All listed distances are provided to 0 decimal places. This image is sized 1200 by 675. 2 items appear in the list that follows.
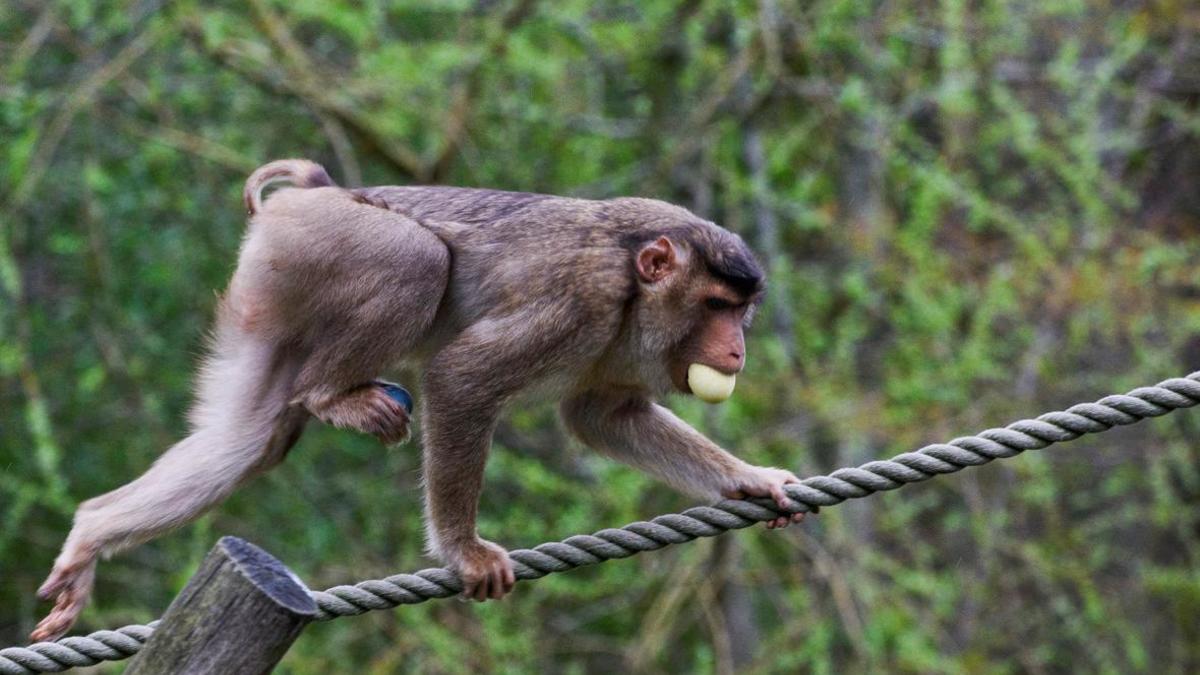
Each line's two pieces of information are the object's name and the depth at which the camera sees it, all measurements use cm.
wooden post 679
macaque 970
